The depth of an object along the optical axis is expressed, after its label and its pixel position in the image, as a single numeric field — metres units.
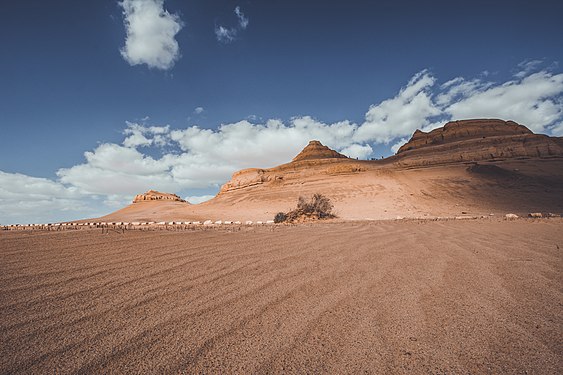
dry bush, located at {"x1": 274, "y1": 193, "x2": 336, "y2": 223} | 13.55
